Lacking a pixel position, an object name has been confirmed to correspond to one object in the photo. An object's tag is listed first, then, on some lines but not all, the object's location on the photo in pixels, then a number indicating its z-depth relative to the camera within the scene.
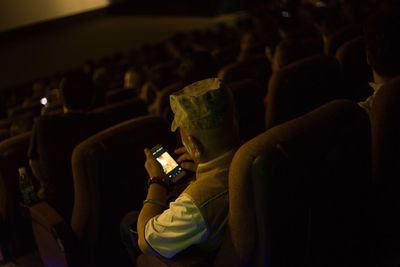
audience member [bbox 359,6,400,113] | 1.84
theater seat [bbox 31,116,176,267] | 1.84
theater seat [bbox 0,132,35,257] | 2.46
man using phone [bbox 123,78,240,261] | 1.40
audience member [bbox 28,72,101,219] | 2.29
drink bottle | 2.34
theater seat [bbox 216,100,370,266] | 1.27
